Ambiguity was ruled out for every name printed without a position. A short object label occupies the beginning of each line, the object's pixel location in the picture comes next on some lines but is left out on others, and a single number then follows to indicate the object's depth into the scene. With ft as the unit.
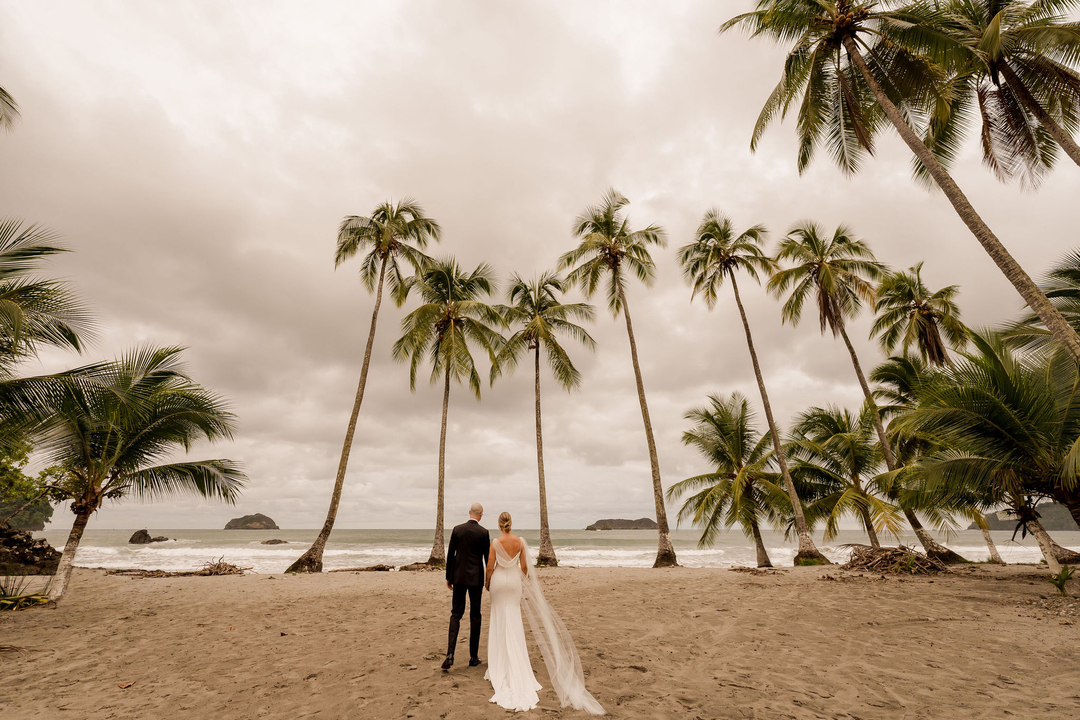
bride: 15.01
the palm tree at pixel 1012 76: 28.91
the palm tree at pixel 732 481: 66.18
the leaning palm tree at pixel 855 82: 28.63
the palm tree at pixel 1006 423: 29.14
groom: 17.89
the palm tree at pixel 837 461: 59.21
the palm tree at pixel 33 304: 25.39
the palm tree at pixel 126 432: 27.43
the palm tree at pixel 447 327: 63.41
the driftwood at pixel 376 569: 57.03
